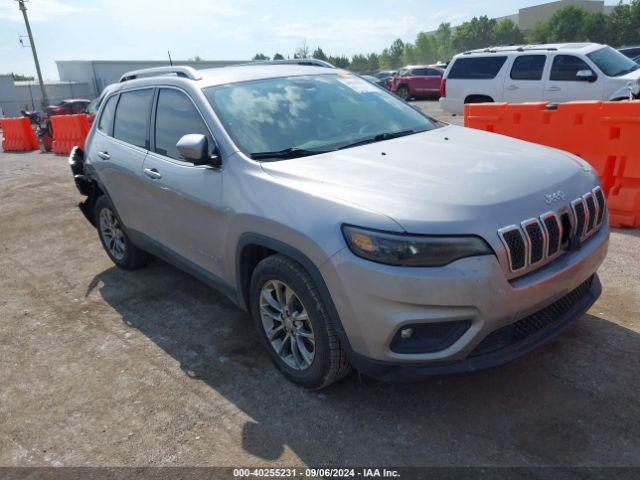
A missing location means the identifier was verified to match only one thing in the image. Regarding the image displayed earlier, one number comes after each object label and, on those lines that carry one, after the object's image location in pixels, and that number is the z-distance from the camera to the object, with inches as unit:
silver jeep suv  96.0
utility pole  1568.7
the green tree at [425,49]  6171.3
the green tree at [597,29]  2817.4
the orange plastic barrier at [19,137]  685.3
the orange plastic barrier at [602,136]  207.3
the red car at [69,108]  1045.8
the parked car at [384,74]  1593.0
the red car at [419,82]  1044.5
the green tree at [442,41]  5774.6
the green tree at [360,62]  4744.6
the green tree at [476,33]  4655.5
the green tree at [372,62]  4927.2
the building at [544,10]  4527.6
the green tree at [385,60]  5873.5
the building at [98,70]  2169.0
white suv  408.8
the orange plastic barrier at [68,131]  560.4
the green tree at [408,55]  6264.8
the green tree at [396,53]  6122.1
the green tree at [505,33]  4410.9
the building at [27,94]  1800.0
